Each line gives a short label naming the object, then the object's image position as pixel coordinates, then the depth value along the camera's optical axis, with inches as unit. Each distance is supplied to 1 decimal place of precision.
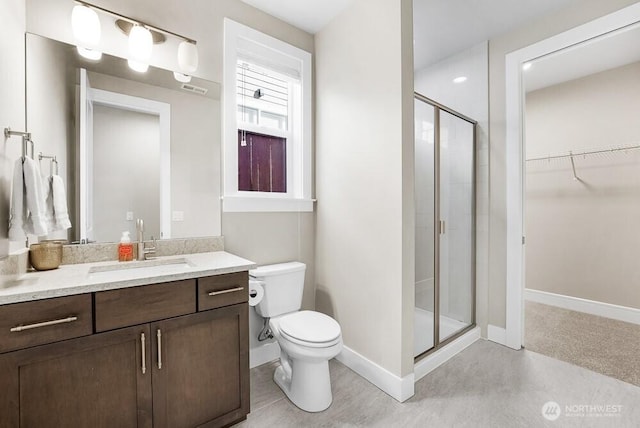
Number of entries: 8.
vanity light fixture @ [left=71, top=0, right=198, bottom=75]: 58.5
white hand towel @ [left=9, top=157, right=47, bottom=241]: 46.4
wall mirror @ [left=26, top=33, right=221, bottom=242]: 59.0
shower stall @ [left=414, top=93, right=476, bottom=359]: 89.6
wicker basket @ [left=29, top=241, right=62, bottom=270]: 53.0
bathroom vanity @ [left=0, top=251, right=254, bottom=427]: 40.3
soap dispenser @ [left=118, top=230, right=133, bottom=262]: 63.8
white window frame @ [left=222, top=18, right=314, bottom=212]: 79.0
